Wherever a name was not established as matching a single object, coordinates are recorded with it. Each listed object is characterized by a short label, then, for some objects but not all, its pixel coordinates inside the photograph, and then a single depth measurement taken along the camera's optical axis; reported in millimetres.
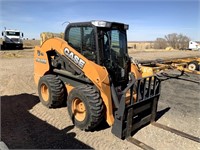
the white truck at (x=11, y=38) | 17664
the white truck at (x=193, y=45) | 24470
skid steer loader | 3106
